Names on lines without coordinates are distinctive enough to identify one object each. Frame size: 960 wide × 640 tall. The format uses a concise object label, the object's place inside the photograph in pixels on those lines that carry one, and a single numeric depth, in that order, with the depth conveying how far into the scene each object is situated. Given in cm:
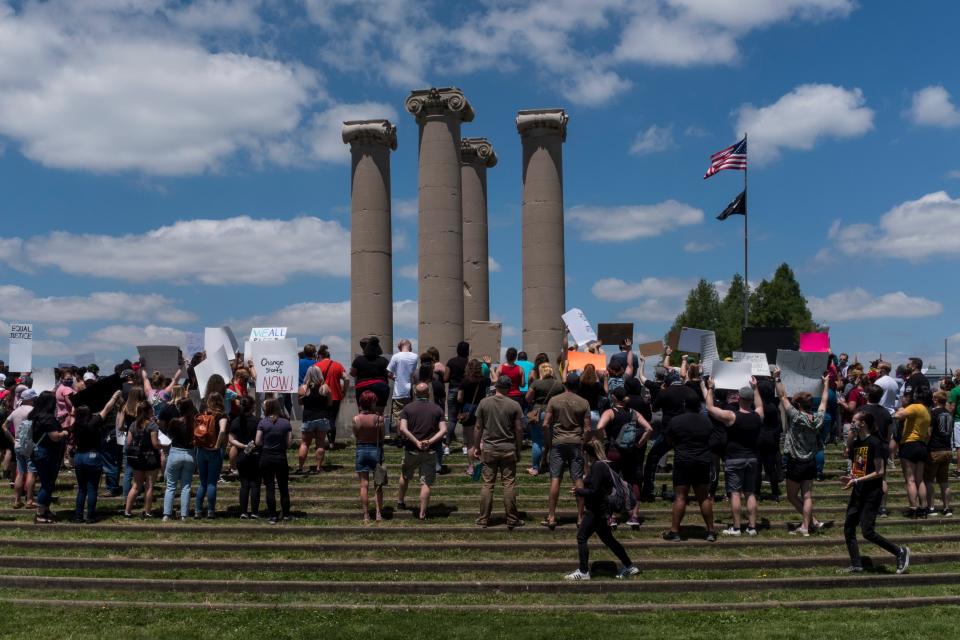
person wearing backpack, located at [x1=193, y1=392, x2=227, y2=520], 1523
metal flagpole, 4025
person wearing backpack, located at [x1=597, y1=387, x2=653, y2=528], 1437
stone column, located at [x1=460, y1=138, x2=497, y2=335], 3488
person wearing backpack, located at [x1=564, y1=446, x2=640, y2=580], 1183
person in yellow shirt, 1508
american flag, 3766
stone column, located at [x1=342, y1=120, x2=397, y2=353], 3142
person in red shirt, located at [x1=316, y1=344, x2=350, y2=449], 1955
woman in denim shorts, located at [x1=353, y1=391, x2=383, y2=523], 1474
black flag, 4066
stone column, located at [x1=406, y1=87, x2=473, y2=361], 2870
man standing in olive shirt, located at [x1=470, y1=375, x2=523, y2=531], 1424
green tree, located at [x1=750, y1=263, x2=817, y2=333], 7412
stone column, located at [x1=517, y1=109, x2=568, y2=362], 3041
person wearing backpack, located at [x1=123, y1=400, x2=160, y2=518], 1552
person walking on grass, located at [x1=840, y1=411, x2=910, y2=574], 1210
